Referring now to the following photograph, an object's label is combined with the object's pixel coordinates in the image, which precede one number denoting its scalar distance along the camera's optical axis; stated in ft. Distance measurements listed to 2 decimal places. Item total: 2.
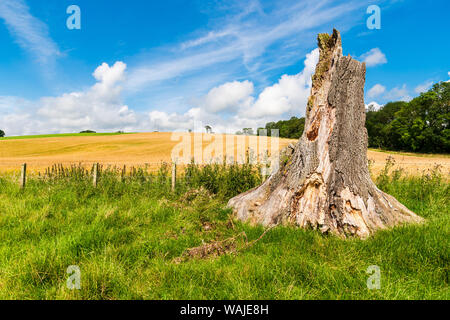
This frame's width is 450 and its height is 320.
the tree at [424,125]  154.81
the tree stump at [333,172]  15.51
